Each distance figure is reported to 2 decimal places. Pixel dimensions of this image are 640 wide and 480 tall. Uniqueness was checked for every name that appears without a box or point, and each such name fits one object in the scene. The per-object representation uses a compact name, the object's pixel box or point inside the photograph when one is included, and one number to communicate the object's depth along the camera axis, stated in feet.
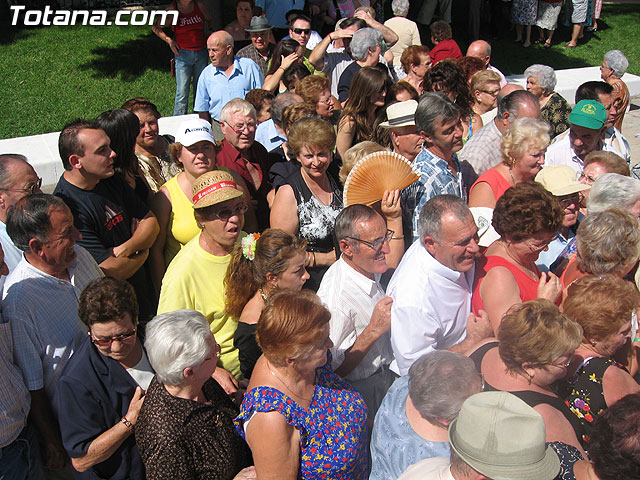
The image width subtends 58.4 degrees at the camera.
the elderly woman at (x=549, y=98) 21.30
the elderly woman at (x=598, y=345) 9.30
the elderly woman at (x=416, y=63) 24.30
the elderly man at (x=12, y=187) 11.51
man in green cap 17.07
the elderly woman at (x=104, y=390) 8.95
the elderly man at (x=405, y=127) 14.92
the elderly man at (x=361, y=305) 10.62
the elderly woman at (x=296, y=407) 8.23
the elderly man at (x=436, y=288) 10.27
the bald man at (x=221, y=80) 22.58
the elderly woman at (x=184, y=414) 8.46
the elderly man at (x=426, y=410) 8.14
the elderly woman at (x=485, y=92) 21.11
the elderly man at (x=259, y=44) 25.36
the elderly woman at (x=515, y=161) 14.29
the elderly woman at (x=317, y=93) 18.47
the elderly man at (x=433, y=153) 13.67
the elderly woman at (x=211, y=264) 11.21
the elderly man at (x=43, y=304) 9.59
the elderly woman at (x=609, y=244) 11.58
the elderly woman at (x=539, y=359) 8.61
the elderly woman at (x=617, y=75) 22.88
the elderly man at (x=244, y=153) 15.71
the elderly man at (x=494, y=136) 17.01
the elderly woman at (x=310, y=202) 13.64
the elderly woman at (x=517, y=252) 10.70
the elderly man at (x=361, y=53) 21.68
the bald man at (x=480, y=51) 25.73
